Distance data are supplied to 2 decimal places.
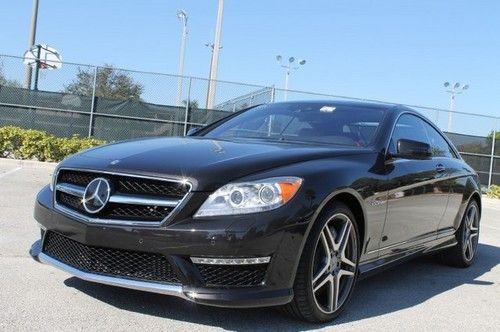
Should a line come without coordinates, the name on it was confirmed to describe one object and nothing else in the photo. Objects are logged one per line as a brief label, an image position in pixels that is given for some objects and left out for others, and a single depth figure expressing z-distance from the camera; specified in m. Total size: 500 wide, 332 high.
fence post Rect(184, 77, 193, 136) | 16.45
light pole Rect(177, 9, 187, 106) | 16.70
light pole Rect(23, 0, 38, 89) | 18.42
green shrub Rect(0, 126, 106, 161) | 13.72
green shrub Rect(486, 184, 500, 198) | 16.38
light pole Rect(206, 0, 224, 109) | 20.95
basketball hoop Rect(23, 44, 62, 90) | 16.02
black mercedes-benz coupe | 3.30
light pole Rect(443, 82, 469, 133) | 18.77
